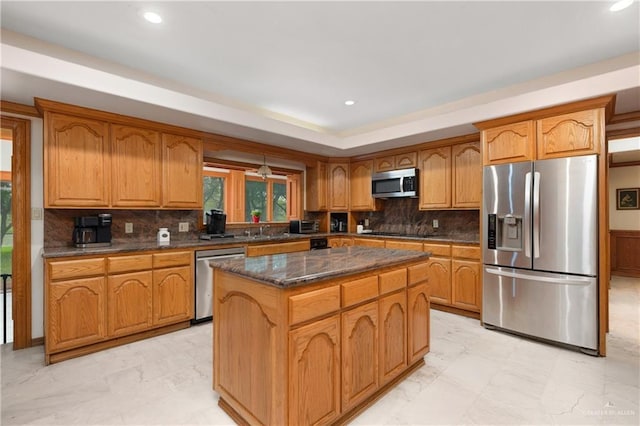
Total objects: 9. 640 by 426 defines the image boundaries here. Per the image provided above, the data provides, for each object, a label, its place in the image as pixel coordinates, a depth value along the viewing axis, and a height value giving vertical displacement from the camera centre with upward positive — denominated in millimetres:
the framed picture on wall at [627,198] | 6250 +241
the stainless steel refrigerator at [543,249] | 2770 -378
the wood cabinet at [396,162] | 4664 +777
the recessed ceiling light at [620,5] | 2045 +1369
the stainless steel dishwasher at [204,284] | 3463 -816
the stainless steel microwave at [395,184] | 4566 +424
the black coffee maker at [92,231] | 3021 -183
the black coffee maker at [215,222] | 4035 -133
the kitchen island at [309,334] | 1539 -708
